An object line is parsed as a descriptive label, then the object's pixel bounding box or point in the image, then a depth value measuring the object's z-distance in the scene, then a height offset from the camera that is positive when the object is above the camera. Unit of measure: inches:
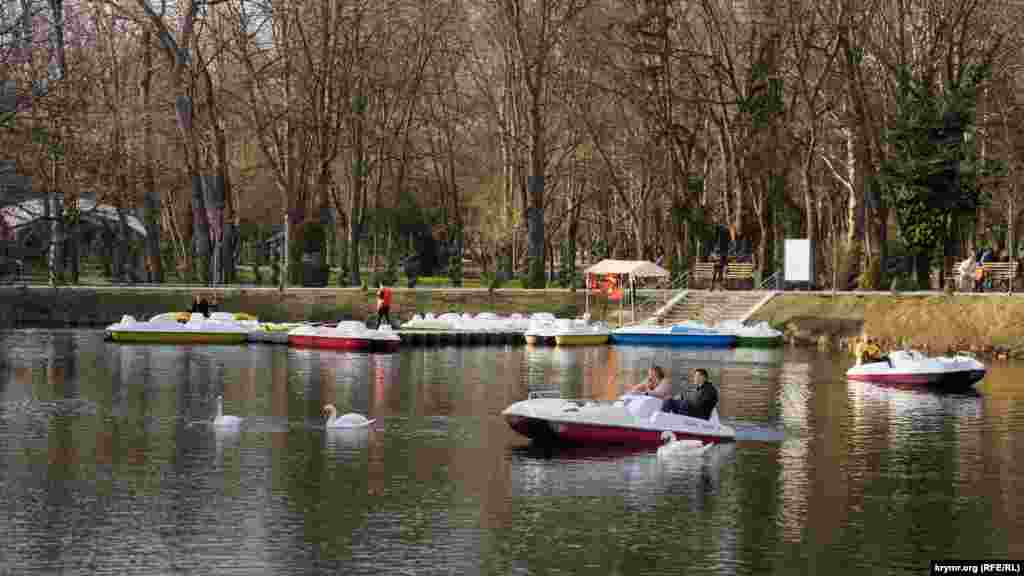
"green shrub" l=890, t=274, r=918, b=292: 3174.2 -4.0
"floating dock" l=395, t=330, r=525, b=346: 3083.2 -113.1
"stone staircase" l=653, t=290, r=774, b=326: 3299.7 -51.2
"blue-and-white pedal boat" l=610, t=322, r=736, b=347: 3034.0 -104.8
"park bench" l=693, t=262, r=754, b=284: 3538.4 +26.8
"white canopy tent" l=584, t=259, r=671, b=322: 3250.5 +28.5
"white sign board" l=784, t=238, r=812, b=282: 3299.7 +48.6
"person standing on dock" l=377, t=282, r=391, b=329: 3112.7 -42.0
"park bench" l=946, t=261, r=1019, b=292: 3129.9 +12.7
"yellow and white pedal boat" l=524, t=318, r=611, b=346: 3061.0 -101.8
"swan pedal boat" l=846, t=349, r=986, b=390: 2219.5 -127.6
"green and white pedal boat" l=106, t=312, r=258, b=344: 2972.4 -94.3
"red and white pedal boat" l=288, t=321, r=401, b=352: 2847.0 -103.1
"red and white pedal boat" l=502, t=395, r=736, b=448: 1561.3 -140.9
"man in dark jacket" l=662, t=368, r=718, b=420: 1599.4 -124.1
